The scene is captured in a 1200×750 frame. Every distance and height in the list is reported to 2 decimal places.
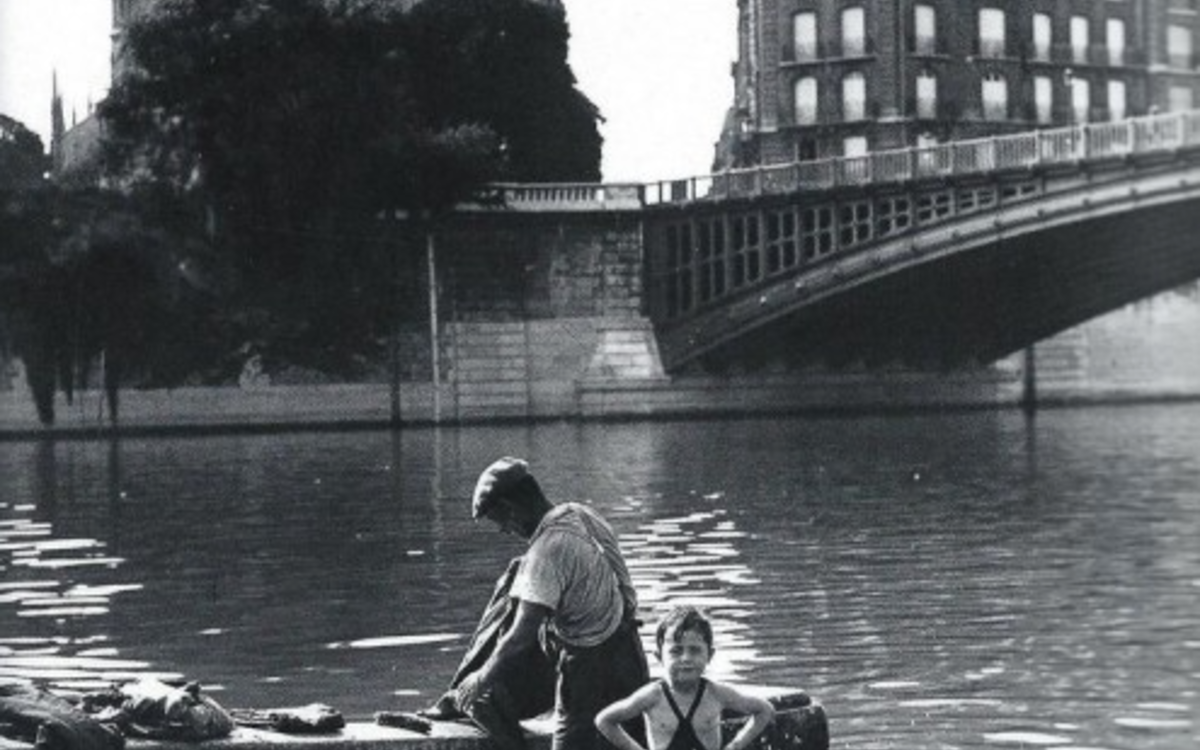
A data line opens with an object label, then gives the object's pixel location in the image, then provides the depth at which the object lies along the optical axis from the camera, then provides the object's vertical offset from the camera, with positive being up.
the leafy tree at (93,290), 52.75 +1.92
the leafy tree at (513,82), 56.09 +6.97
